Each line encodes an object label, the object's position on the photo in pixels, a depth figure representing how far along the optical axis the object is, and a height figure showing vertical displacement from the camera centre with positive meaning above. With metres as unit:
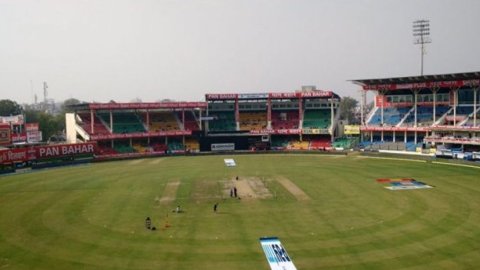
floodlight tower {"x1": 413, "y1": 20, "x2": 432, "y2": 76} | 112.75 +25.76
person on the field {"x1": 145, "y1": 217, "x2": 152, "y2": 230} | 41.08 -9.20
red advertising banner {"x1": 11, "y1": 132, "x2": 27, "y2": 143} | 101.56 -1.40
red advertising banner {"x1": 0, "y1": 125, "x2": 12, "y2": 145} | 89.24 -0.75
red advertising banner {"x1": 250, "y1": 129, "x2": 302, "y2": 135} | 114.38 -0.83
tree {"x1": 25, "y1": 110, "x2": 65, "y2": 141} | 144.88 +2.72
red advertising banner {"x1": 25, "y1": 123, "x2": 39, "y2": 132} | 104.25 +1.02
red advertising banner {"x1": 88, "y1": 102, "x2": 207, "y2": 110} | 107.06 +6.42
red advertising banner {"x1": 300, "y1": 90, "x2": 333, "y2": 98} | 115.69 +9.25
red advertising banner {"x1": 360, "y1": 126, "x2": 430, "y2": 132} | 98.84 -0.40
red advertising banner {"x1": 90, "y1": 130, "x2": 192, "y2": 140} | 103.94 -1.24
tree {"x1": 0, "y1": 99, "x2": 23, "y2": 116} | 159.00 +8.88
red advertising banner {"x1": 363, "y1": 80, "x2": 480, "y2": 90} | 93.69 +9.78
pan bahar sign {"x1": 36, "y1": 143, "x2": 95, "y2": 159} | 86.69 -4.08
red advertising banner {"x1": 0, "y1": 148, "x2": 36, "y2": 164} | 80.00 -4.60
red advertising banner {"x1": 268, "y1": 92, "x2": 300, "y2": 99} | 116.19 +9.06
